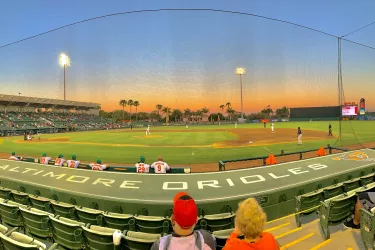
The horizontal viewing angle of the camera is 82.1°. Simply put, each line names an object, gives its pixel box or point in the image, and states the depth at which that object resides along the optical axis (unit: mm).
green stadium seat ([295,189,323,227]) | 4057
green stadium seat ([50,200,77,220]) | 3779
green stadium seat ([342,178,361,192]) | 4916
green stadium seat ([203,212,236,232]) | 3191
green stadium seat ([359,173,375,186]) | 5371
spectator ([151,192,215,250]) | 1503
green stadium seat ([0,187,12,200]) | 5067
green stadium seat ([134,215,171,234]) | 3150
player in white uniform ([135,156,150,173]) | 6969
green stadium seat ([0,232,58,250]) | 1928
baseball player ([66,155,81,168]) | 7707
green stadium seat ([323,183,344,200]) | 4551
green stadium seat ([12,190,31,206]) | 4654
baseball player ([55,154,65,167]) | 8117
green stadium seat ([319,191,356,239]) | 3418
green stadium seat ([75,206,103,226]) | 3451
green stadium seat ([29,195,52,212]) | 4188
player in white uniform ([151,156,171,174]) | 6814
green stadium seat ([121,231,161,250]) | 2285
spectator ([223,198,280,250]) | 1546
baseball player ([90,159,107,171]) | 7130
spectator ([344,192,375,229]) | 3584
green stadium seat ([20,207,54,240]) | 3197
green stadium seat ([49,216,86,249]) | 2777
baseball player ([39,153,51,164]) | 8572
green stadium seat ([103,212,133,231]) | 3318
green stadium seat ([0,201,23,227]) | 3678
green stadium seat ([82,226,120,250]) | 2502
